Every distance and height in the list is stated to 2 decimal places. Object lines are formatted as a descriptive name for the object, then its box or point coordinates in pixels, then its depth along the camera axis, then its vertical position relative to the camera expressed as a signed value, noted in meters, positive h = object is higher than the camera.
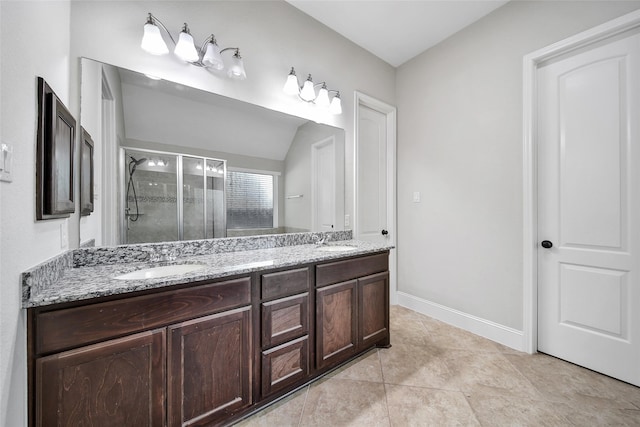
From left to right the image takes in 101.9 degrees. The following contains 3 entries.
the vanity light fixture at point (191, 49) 1.48 +1.02
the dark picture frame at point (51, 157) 0.98 +0.23
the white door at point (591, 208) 1.67 +0.02
